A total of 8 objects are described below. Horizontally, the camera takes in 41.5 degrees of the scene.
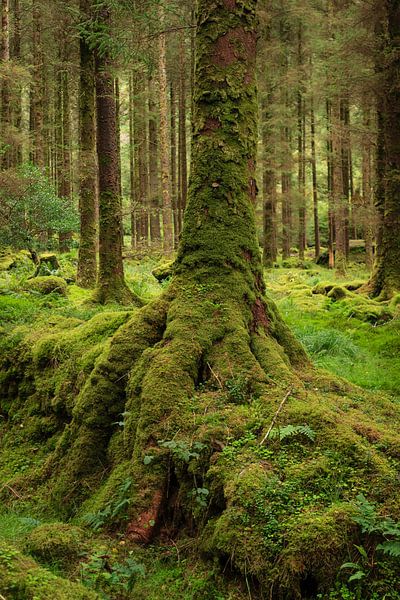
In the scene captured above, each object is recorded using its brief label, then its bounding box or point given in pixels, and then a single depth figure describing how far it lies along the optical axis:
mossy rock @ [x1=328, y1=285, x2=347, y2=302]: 13.85
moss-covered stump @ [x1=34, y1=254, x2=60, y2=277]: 13.47
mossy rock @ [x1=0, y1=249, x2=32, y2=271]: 16.38
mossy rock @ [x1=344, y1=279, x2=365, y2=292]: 14.87
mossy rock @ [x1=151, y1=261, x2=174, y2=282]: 14.73
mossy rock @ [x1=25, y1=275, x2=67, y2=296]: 11.32
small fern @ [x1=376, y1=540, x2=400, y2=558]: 2.84
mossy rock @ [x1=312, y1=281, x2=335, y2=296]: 15.16
